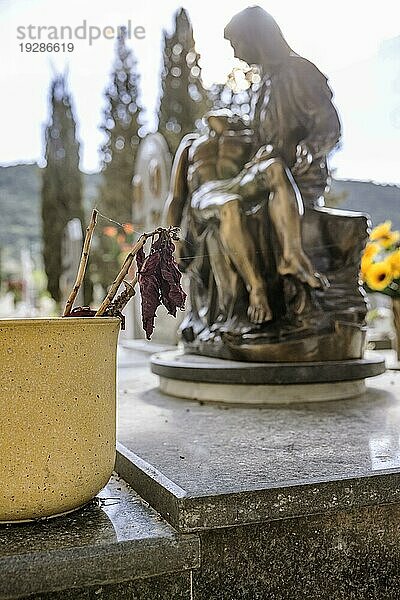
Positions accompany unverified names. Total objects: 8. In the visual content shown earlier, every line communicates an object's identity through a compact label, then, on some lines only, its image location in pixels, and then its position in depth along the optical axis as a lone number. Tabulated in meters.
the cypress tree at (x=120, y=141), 9.31
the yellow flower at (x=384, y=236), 2.69
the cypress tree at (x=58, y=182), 10.17
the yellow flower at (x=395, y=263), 2.51
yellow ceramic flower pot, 0.91
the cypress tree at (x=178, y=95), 8.89
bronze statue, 1.85
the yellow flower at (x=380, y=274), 2.52
